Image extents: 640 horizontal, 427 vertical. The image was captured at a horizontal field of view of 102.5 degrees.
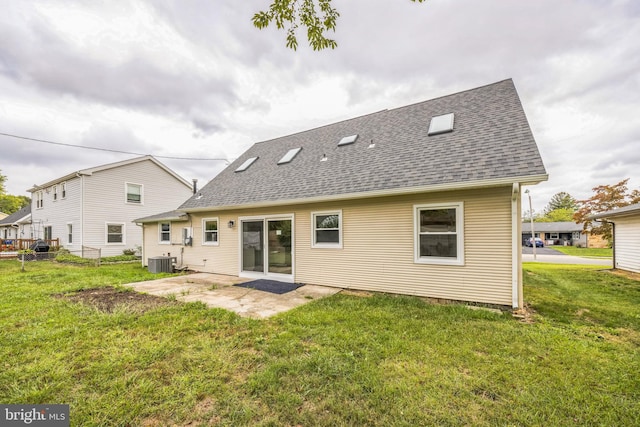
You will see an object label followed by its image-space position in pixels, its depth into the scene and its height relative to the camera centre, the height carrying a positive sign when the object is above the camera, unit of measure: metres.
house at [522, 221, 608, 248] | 37.14 -2.18
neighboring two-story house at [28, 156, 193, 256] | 14.70 +1.22
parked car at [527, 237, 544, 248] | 35.58 -3.37
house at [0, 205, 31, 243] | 21.27 -0.40
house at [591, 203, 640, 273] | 10.34 -0.73
